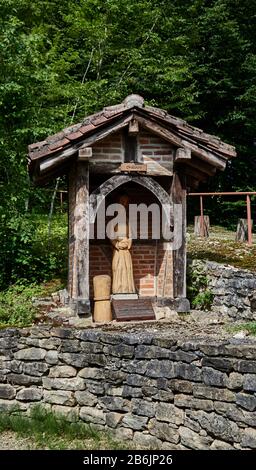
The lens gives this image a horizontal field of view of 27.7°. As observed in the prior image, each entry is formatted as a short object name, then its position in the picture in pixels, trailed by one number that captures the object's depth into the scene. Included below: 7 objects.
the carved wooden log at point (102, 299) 8.12
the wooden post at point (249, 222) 11.01
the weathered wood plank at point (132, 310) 7.96
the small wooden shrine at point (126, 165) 7.77
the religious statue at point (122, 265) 8.43
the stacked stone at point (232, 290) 8.08
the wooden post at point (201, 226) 14.30
